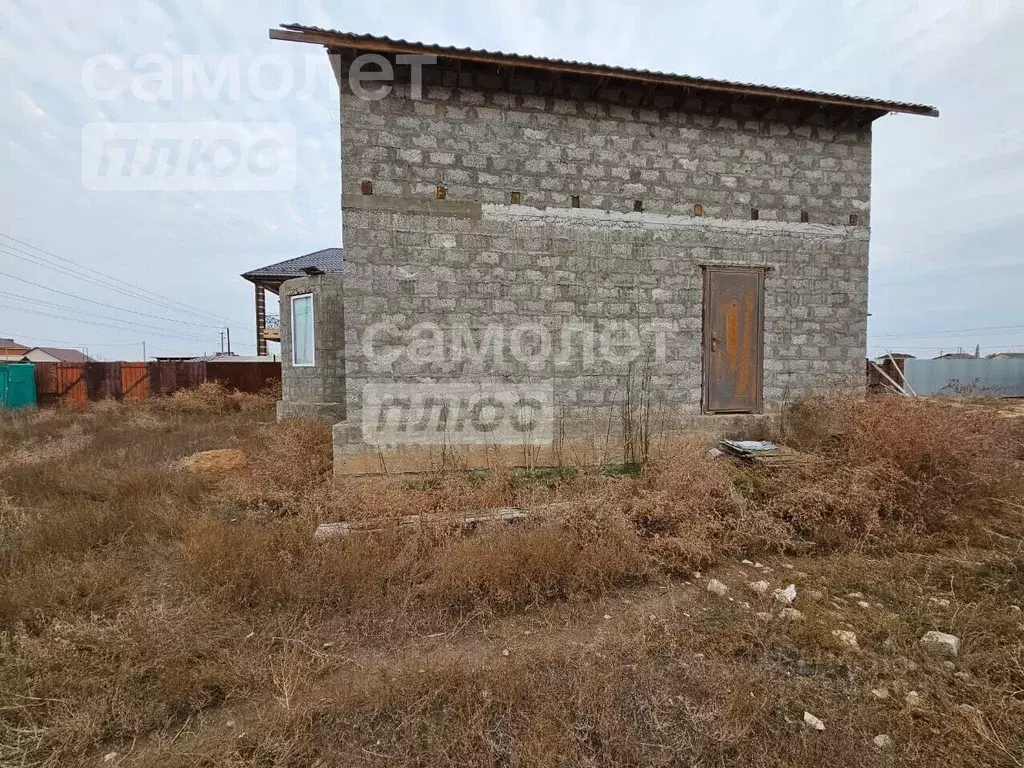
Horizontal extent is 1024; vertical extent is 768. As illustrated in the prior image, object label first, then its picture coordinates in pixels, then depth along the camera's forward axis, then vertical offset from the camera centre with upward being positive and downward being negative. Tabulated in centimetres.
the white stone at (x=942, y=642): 239 -153
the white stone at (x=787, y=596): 295 -156
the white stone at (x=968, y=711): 196 -156
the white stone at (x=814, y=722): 194 -160
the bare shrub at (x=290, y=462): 498 -120
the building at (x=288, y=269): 1150 +274
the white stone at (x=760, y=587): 307 -157
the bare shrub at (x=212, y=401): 1182 -89
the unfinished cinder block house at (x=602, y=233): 496 +163
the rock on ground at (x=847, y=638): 247 -157
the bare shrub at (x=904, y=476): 400 -112
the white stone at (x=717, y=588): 308 -157
